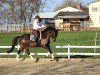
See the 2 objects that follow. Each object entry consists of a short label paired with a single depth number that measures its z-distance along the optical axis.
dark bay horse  19.86
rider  19.84
